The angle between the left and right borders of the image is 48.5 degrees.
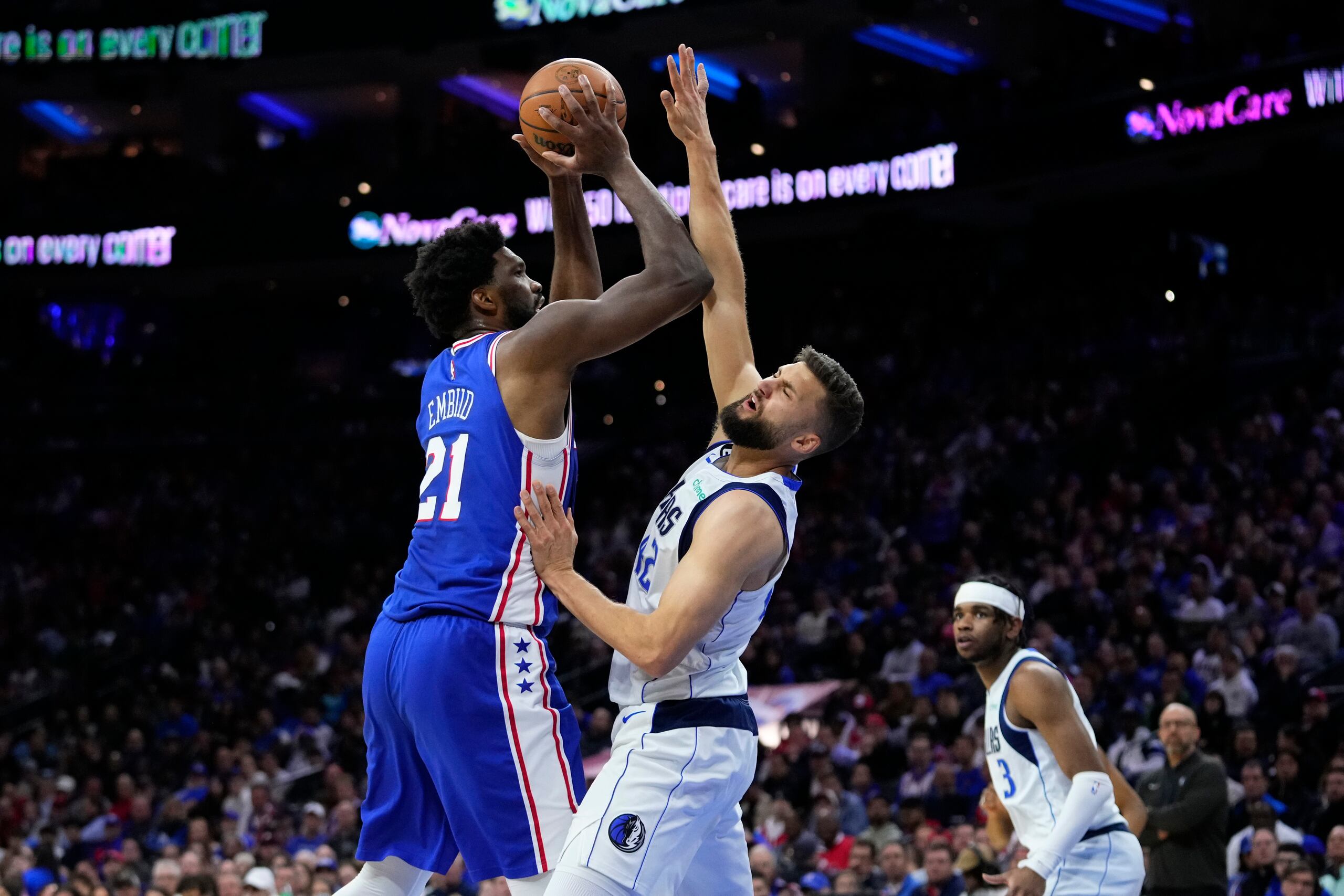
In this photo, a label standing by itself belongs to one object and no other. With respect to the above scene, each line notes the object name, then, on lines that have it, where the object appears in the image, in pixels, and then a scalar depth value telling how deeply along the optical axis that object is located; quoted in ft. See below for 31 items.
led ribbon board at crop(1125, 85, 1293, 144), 53.83
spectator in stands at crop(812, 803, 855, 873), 33.01
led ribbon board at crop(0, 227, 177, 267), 75.82
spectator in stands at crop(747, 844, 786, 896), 30.25
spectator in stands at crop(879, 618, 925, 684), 41.68
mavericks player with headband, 17.67
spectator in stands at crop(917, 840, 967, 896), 28.35
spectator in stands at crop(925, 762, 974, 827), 33.78
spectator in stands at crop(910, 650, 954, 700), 39.75
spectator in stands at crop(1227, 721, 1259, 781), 31.40
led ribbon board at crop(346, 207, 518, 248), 72.69
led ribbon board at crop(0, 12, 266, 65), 77.10
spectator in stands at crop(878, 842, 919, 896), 30.12
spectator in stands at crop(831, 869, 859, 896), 29.96
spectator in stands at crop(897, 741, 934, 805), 35.12
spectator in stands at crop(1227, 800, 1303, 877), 27.89
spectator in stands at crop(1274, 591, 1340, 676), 35.53
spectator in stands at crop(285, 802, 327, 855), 39.29
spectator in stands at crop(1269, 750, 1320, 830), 29.81
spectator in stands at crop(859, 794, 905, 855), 32.96
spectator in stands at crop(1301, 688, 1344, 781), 30.66
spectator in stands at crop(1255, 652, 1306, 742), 33.35
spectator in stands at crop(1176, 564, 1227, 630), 38.29
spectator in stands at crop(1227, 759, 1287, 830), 29.27
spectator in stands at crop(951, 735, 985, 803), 34.17
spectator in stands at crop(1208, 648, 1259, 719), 34.14
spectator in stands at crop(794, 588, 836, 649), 45.80
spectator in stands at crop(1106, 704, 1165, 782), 32.24
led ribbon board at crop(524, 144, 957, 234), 62.28
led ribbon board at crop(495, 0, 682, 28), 68.64
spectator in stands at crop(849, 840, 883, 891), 30.27
